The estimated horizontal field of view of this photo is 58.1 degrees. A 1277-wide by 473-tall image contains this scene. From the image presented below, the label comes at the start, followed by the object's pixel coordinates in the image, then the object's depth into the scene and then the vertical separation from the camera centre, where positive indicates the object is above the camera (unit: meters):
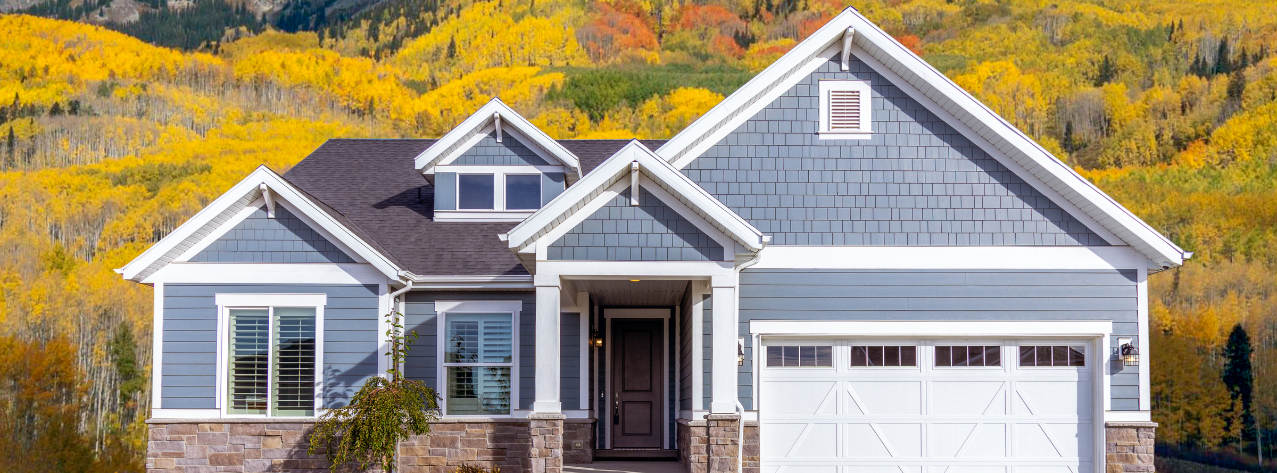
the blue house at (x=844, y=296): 13.48 +0.52
